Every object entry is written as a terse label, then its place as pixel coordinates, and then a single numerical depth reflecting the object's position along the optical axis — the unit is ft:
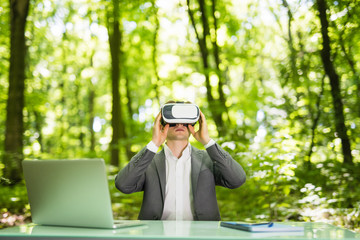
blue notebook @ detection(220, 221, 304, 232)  5.20
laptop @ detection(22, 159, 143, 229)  5.25
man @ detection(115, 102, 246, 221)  7.88
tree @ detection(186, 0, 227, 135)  22.82
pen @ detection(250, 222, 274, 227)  5.45
